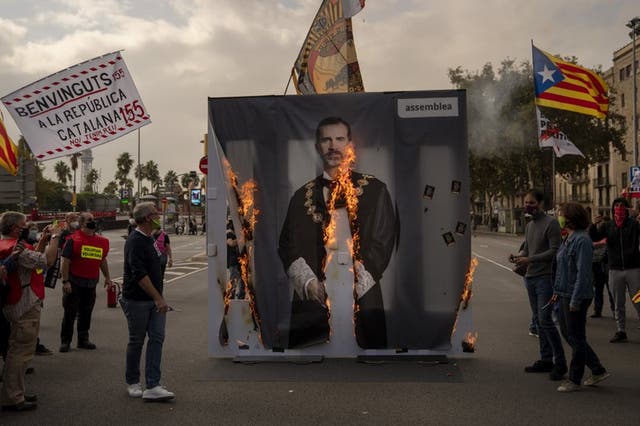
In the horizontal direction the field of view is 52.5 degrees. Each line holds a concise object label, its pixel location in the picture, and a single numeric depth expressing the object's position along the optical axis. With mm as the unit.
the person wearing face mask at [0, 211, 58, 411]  5711
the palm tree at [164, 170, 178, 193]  158325
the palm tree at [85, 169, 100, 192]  163000
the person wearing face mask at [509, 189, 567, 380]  6738
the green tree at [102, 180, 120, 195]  147475
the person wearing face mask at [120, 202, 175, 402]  5992
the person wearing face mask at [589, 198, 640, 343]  8711
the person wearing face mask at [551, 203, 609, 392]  6207
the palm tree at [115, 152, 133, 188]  141500
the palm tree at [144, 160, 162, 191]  150000
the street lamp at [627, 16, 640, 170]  28594
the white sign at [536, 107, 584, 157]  19641
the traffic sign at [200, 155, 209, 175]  15833
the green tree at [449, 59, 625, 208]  53550
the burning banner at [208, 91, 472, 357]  7602
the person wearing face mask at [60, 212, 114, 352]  8472
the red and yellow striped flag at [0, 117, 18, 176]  8531
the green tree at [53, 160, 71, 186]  151250
